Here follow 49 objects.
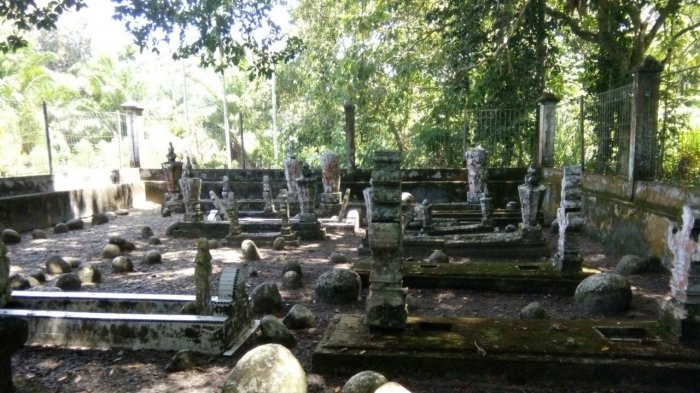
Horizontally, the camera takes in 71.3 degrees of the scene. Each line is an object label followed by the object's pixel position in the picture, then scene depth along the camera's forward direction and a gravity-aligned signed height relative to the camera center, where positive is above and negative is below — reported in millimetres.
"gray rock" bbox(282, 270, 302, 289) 6480 -1550
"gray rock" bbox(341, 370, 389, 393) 3090 -1407
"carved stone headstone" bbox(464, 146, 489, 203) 12328 -259
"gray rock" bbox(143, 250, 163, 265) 7867 -1462
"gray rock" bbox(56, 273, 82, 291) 6164 -1445
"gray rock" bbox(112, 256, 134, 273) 7277 -1458
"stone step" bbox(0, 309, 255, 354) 4188 -1430
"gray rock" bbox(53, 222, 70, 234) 10680 -1306
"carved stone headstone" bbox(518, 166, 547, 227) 8062 -649
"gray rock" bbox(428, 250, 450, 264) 7410 -1467
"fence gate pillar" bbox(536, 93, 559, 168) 12336 +807
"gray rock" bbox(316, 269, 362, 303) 5824 -1487
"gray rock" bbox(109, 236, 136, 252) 8734 -1363
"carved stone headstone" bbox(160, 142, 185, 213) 13422 -456
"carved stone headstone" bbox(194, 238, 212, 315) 4438 -1018
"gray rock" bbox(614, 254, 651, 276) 6793 -1507
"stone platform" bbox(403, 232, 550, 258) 8023 -1431
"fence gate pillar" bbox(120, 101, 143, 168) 15883 +1261
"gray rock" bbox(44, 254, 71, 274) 7188 -1426
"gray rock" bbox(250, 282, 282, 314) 5453 -1508
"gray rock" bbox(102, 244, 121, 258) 8258 -1422
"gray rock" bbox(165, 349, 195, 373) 3957 -1595
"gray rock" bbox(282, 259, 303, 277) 6938 -1469
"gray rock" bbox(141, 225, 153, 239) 10164 -1362
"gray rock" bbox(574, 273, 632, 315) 5242 -1480
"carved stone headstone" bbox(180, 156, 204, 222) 10438 -656
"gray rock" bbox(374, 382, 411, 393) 2816 -1312
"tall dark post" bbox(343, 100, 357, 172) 13906 +720
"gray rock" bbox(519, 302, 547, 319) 4969 -1561
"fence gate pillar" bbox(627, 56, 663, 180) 7727 +581
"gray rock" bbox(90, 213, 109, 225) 11922 -1251
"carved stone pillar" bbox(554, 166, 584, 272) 6309 -834
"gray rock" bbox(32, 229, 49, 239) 10016 -1334
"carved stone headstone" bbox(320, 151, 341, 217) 12562 -390
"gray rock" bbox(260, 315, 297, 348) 4465 -1549
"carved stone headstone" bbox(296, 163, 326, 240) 10047 -1016
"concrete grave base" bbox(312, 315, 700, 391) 3605 -1492
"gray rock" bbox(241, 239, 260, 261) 8164 -1448
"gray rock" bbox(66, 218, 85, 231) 11047 -1257
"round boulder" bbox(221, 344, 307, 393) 3027 -1329
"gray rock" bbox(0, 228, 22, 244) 9438 -1293
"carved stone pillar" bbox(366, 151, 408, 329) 4207 -689
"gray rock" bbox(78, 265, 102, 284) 6694 -1465
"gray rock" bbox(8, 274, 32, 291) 6133 -1437
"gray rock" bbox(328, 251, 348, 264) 7953 -1541
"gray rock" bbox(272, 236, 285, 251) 9086 -1480
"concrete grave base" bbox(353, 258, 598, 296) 6141 -1498
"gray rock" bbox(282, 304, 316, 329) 4934 -1569
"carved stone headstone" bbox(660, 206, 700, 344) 3873 -1036
